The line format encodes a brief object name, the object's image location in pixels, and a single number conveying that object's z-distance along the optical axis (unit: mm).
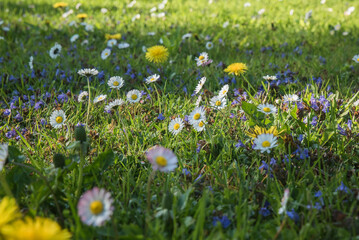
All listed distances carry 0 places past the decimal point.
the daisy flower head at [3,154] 1297
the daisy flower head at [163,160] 1271
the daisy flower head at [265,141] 1594
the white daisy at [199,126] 1888
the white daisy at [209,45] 3857
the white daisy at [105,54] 3440
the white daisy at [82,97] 2349
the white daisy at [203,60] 2645
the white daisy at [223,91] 2126
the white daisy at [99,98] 2273
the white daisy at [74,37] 4046
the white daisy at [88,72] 2131
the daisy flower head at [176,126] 1951
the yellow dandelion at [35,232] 932
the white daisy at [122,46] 3689
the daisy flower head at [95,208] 1092
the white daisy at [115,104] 1935
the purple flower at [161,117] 2328
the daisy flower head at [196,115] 1901
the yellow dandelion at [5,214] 997
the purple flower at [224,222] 1381
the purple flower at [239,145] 1881
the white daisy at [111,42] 3970
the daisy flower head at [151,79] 2460
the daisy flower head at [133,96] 2234
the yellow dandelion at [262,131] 1750
